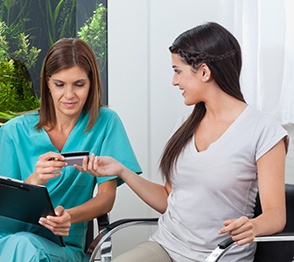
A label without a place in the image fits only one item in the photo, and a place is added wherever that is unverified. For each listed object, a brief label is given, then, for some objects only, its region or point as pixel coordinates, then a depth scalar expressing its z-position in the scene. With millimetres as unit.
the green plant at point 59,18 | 3760
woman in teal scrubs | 2648
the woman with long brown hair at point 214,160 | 2330
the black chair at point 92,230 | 2428
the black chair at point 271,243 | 2406
